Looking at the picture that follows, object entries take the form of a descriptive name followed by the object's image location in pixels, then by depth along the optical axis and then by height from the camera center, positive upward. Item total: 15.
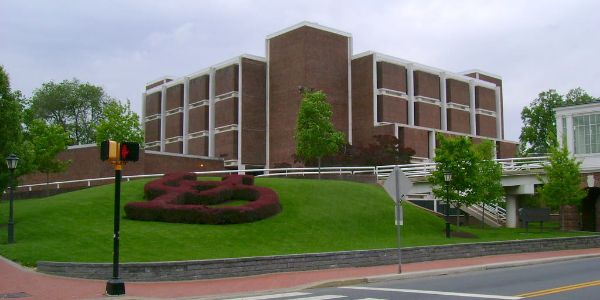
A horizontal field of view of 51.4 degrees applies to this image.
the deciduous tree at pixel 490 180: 34.62 +0.31
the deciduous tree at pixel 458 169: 32.56 +0.87
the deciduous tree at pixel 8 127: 26.11 +2.56
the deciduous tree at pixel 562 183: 33.75 +0.12
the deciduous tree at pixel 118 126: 52.88 +5.27
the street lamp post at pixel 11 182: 22.67 +0.18
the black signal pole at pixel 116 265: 14.04 -1.78
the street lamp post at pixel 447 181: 30.98 +0.23
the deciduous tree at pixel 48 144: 40.50 +2.93
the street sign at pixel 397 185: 18.28 +0.02
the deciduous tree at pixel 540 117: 86.69 +9.62
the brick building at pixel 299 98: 74.31 +11.12
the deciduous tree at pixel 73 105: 92.31 +12.33
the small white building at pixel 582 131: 39.03 +3.50
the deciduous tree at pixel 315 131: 42.72 +3.81
